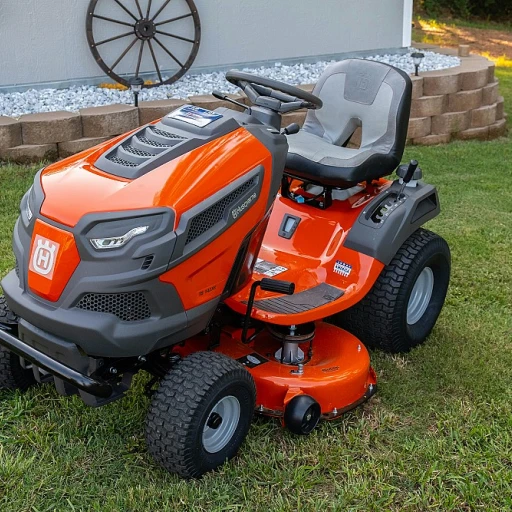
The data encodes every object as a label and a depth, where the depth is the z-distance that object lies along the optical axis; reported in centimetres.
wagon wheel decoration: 654
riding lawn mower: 229
